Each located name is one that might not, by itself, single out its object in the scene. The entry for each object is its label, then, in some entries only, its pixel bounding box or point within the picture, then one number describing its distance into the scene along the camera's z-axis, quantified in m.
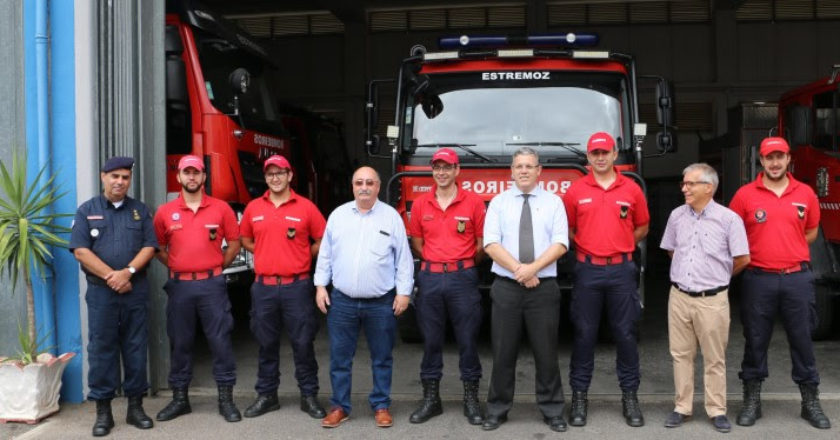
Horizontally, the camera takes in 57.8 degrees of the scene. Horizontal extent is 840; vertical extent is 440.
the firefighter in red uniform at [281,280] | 4.95
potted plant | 4.85
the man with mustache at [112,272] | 4.71
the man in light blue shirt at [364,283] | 4.79
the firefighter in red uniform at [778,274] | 4.65
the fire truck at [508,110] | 6.05
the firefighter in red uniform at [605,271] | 4.71
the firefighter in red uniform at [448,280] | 4.87
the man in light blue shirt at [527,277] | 4.62
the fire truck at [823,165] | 6.73
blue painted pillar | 5.20
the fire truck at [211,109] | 6.41
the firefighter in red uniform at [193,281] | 4.92
